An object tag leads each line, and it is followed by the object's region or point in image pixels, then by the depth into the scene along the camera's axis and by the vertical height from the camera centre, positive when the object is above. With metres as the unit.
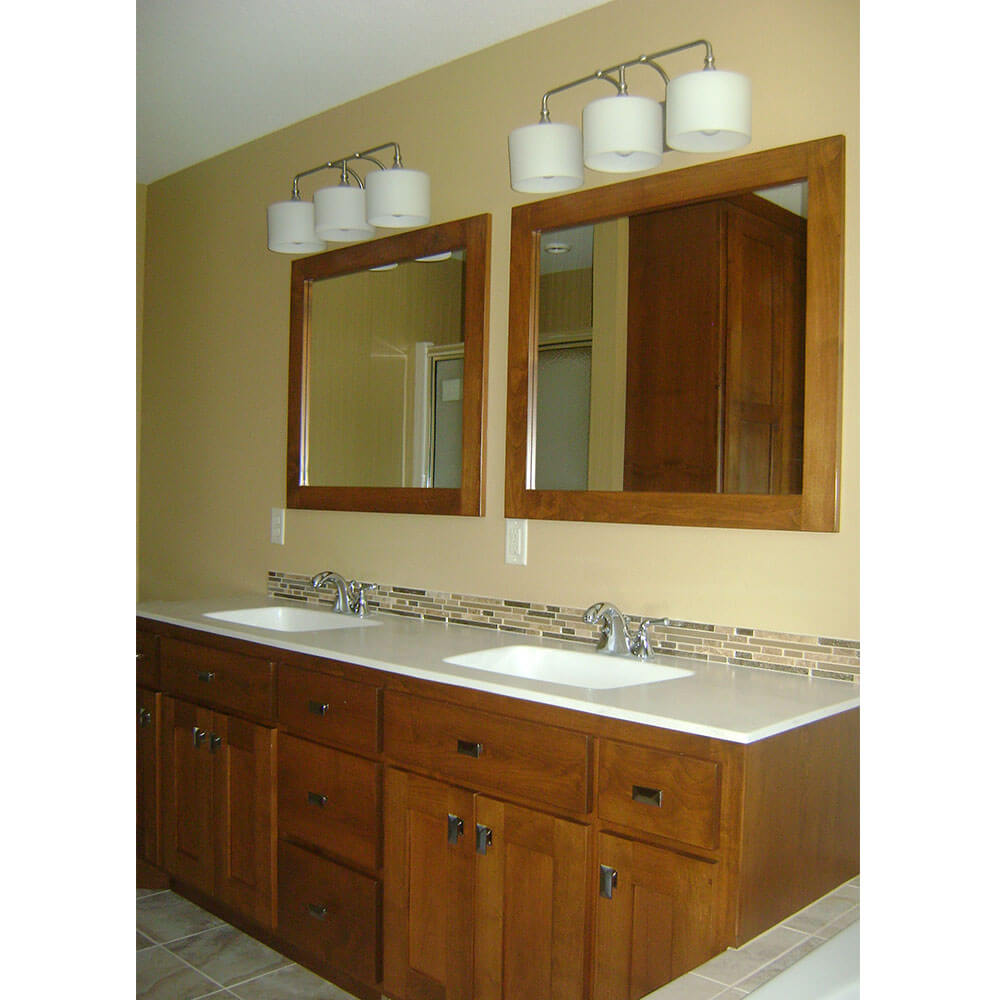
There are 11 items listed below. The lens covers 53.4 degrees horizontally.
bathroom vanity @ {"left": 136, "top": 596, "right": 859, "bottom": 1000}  1.59 -0.61
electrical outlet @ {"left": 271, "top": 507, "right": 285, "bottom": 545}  3.28 -0.13
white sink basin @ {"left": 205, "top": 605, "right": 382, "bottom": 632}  2.87 -0.40
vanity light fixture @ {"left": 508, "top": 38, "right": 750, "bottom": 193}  1.97 +0.76
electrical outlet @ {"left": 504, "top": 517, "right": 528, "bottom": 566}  2.54 -0.14
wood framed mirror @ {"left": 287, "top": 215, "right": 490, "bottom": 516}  2.68 +0.33
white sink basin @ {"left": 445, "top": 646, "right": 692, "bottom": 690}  2.12 -0.40
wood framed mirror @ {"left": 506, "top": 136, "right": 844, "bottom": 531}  1.99 +0.31
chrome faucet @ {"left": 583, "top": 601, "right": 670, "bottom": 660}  2.20 -0.32
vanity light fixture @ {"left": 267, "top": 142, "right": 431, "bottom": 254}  2.66 +0.78
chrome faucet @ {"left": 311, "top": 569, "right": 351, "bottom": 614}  2.94 -0.30
